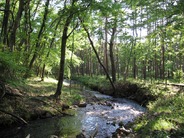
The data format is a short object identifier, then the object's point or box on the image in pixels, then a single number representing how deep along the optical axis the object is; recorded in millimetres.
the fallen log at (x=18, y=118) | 6250
